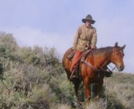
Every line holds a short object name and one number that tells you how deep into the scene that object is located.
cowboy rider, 12.84
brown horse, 11.71
